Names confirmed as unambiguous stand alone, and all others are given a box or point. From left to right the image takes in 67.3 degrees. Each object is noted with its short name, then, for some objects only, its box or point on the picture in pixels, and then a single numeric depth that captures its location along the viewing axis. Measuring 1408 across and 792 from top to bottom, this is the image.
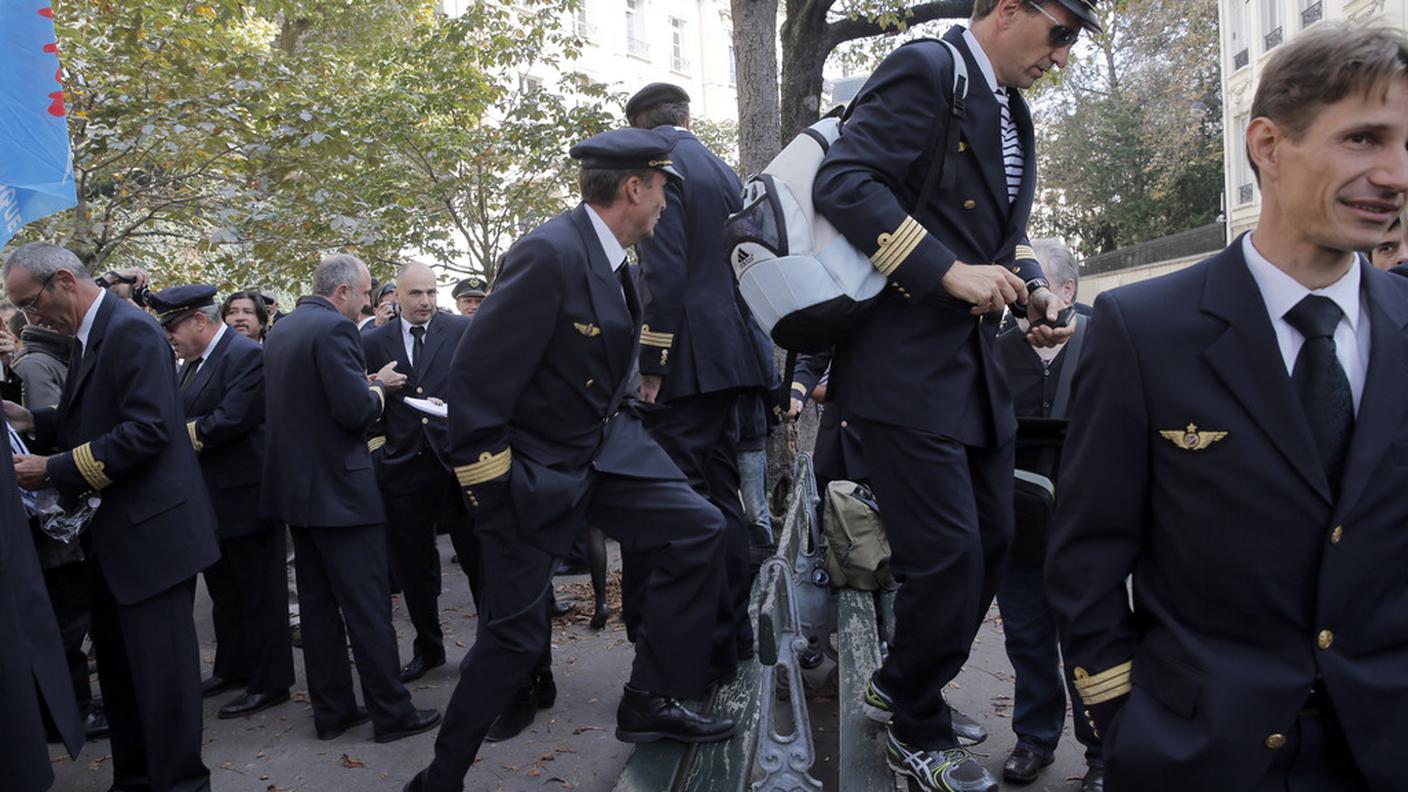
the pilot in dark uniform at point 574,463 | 3.77
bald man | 6.37
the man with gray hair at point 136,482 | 4.27
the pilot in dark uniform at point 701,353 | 4.73
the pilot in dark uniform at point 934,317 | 3.16
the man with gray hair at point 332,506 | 5.25
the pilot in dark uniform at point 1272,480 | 1.76
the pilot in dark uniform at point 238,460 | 6.01
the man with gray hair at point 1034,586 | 4.30
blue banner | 3.75
